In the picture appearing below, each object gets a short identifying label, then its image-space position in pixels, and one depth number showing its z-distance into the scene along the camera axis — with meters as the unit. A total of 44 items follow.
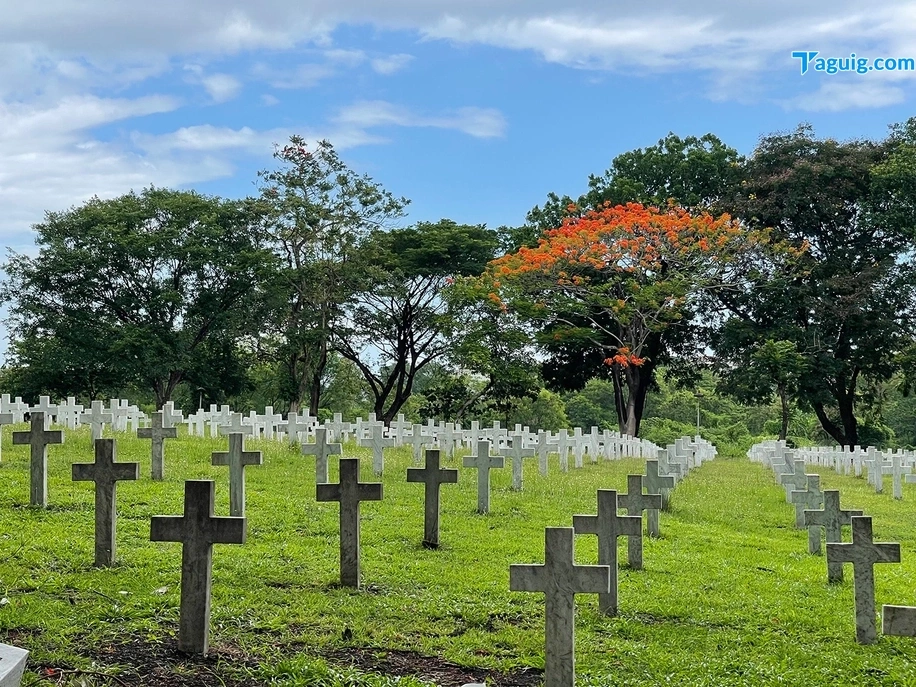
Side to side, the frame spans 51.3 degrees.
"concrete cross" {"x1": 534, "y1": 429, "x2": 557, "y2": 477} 17.28
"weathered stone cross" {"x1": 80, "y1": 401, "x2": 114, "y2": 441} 15.67
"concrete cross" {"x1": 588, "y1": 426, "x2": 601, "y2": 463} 21.42
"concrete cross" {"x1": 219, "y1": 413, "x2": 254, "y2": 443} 18.45
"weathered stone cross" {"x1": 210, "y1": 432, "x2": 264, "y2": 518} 10.26
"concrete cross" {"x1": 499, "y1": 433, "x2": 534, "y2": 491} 14.83
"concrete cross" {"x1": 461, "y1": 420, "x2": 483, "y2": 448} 20.52
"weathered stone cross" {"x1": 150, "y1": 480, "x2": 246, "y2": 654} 5.80
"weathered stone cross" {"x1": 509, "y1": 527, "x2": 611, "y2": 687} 5.14
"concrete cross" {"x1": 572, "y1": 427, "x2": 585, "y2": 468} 19.93
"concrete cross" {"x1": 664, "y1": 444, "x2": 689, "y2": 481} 17.45
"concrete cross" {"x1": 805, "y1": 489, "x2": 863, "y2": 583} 9.60
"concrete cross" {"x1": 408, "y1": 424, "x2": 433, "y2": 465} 17.49
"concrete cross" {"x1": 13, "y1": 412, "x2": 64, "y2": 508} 10.29
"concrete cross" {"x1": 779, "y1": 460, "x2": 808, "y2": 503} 13.75
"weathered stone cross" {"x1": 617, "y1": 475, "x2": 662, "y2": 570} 9.07
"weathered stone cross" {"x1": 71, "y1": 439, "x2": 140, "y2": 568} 7.86
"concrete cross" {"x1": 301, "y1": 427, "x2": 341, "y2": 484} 12.58
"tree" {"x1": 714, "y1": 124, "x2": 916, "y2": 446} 31.06
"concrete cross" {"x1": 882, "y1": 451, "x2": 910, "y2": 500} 18.33
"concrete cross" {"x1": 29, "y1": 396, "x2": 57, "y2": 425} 18.19
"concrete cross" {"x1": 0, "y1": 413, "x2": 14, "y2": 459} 12.84
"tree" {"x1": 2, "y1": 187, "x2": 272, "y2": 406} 31.08
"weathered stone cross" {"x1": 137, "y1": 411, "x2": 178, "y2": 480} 12.76
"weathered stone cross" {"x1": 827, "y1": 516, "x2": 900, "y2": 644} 6.75
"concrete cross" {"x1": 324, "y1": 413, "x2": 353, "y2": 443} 18.72
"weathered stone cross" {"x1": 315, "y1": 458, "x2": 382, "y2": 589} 7.70
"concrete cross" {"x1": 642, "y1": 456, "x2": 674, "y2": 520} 11.29
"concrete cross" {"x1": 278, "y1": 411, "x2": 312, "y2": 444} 19.02
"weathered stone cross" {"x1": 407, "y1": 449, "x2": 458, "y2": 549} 9.31
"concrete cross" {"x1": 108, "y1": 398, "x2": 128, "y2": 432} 18.45
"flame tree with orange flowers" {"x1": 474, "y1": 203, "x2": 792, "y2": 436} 28.22
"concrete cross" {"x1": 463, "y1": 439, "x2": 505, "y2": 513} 12.23
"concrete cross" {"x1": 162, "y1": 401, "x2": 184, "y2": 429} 15.81
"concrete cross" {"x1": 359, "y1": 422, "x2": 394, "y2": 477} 15.16
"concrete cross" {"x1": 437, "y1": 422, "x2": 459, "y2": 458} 19.81
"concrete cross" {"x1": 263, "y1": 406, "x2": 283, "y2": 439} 19.30
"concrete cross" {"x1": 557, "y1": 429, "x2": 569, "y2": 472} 18.73
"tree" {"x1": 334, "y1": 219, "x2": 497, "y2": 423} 33.78
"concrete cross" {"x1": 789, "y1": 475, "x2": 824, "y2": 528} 11.40
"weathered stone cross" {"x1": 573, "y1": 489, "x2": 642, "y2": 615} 7.31
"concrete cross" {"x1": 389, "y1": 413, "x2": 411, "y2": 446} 18.94
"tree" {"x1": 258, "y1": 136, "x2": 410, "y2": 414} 32.78
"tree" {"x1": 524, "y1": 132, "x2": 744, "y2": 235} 33.94
